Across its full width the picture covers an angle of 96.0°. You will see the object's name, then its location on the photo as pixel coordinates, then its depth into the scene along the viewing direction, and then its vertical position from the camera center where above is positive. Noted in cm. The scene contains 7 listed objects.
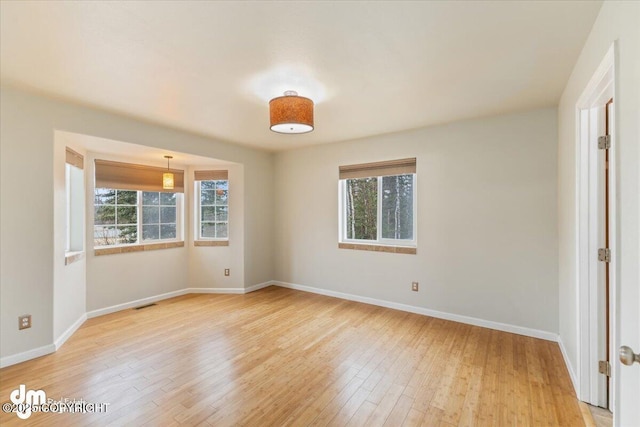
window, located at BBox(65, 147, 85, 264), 361 +8
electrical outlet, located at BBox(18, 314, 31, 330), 263 -97
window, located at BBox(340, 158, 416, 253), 403 +16
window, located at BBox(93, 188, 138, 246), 397 -3
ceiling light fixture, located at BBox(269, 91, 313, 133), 248 +91
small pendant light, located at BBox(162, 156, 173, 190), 432 +53
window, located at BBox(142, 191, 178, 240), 450 +0
